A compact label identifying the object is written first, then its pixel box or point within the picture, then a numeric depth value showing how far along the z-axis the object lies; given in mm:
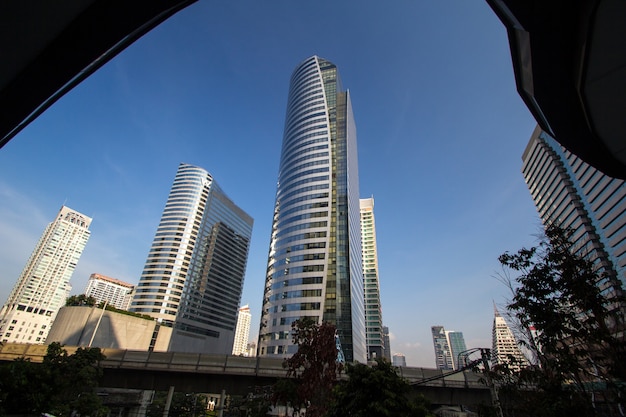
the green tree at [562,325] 10945
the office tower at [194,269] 115625
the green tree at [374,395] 10602
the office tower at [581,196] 67938
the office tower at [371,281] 131875
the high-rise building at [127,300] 196350
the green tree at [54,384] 15719
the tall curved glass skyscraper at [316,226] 67062
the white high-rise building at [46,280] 123500
